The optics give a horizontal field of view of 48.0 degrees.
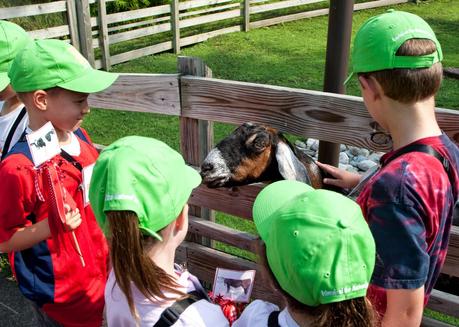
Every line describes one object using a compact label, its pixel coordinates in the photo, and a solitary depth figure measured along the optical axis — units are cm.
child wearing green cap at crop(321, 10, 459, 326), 167
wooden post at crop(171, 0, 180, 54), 1237
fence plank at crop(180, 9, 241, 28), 1292
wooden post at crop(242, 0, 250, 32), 1398
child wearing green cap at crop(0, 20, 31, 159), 266
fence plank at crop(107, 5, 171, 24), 1154
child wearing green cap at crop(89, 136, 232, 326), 166
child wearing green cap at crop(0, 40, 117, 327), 228
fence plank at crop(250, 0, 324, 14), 1442
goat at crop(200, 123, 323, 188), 265
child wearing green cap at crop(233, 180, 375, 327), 142
